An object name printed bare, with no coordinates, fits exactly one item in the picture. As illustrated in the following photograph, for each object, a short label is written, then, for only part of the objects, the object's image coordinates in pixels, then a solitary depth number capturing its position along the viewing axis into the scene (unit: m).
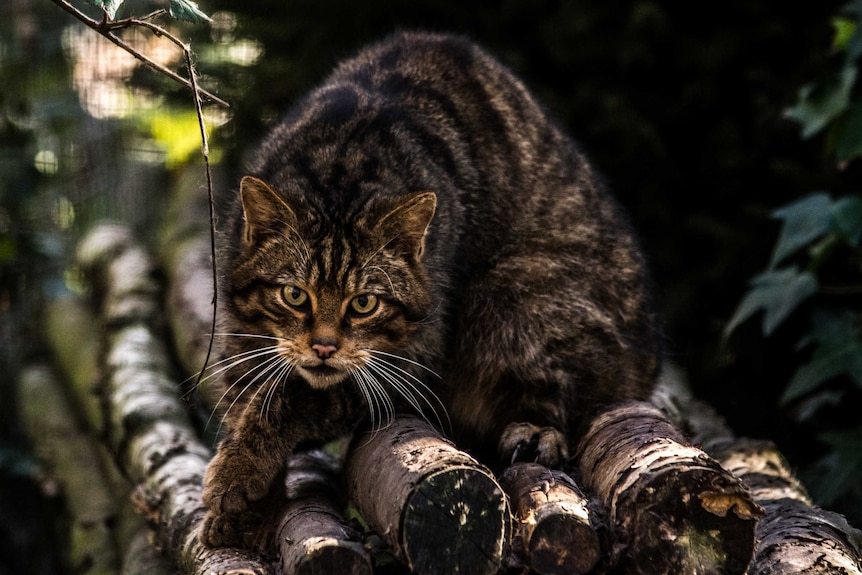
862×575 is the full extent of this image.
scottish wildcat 5.95
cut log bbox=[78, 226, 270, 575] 6.30
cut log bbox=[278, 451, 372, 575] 4.53
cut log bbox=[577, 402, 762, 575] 4.52
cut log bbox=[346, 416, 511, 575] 4.48
